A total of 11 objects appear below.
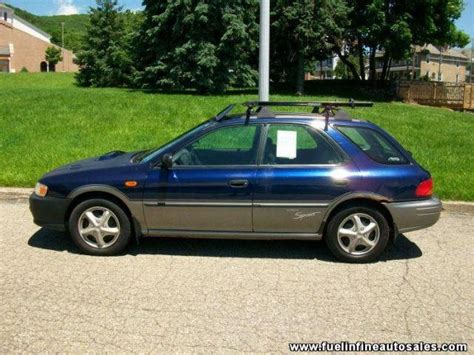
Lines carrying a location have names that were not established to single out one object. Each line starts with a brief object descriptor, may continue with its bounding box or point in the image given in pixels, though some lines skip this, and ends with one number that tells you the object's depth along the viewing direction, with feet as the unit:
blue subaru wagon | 15.96
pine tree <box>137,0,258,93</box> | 62.69
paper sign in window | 16.34
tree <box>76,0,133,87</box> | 97.71
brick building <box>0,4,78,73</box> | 228.63
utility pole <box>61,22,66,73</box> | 351.46
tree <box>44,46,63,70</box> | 250.57
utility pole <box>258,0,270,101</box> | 28.30
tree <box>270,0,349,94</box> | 73.20
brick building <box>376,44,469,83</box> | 270.46
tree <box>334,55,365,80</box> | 297.65
